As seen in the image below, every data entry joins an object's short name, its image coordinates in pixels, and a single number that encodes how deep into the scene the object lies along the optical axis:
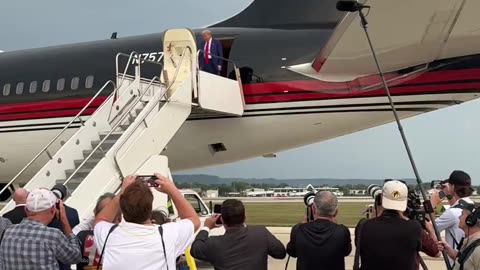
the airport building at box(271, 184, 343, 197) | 87.94
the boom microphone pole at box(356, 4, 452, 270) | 4.93
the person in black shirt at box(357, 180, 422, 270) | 4.64
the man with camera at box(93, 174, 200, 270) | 3.73
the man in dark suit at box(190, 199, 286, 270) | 4.58
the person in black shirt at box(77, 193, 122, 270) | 5.17
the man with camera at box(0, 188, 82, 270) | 4.29
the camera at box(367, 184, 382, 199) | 5.04
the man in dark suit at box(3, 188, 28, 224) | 6.14
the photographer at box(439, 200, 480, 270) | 4.06
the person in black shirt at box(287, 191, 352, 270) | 4.79
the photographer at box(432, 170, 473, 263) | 5.76
